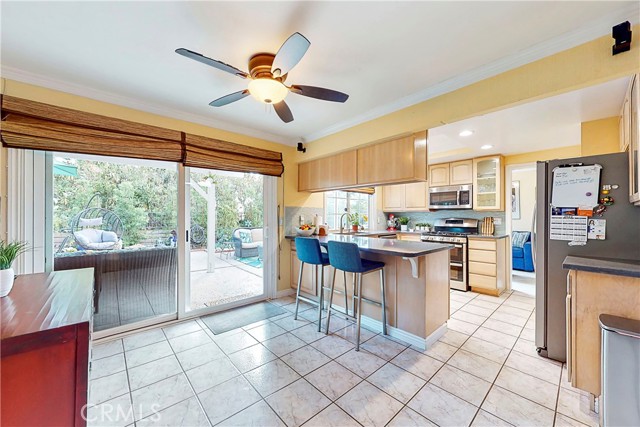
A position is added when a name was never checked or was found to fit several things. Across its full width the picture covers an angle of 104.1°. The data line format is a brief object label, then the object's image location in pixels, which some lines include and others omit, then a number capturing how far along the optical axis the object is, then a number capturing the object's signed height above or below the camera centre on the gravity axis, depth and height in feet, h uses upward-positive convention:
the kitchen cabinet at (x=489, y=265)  12.39 -2.62
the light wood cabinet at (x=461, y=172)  14.37 +2.42
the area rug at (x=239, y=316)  9.01 -4.08
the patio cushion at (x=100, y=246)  8.04 -1.08
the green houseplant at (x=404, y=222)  18.01 -0.65
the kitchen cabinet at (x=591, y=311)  4.82 -1.96
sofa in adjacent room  17.03 -2.80
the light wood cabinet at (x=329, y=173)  10.62 +1.88
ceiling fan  4.97 +2.96
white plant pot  3.71 -1.05
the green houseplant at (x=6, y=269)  3.73 -0.88
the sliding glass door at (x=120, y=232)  7.68 -0.64
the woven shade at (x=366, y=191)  16.65 +1.52
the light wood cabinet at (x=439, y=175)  15.33 +2.40
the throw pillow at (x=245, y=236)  11.66 -1.10
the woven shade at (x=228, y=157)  9.33 +2.33
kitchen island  7.48 -2.50
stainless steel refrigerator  5.93 -0.81
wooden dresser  2.59 -1.68
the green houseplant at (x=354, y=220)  15.44 -0.46
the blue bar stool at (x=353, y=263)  7.43 -1.57
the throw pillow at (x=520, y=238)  17.64 -1.80
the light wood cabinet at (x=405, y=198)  16.19 +1.06
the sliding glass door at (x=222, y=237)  9.93 -1.08
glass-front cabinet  13.44 +1.67
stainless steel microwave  14.37 +0.98
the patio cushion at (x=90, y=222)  7.88 -0.31
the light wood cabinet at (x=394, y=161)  8.33 +1.89
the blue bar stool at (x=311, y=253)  8.82 -1.48
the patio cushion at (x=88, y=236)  7.86 -0.75
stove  13.34 -1.67
